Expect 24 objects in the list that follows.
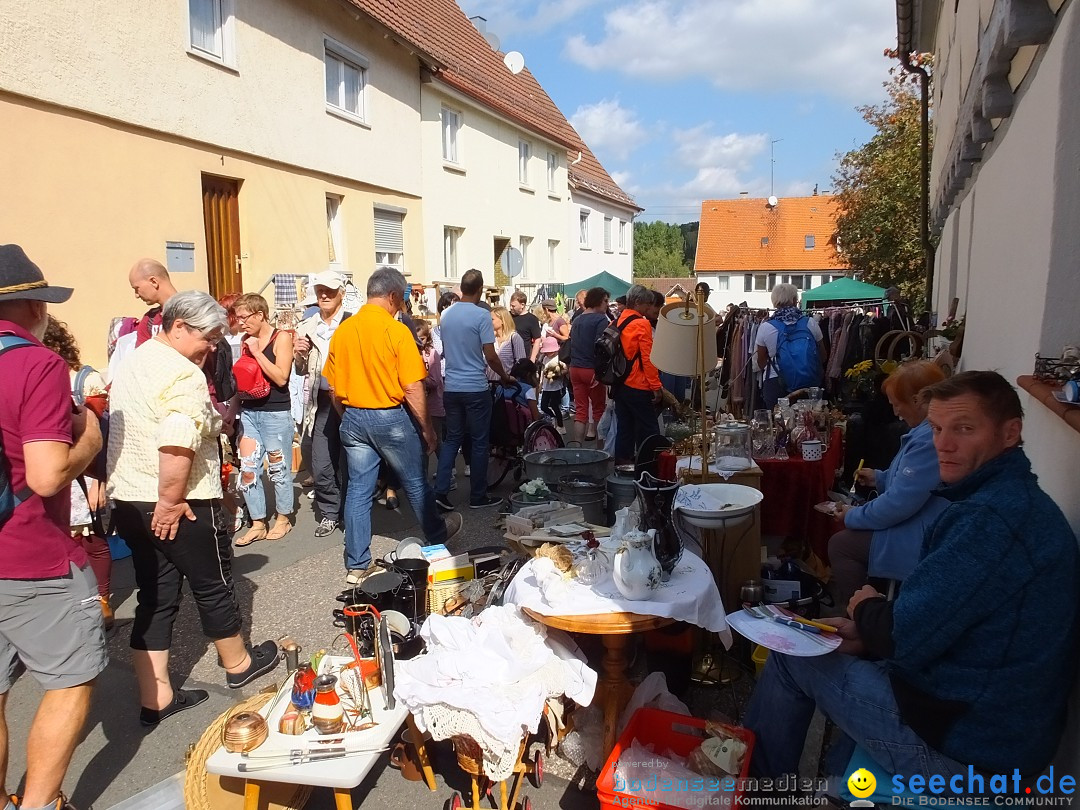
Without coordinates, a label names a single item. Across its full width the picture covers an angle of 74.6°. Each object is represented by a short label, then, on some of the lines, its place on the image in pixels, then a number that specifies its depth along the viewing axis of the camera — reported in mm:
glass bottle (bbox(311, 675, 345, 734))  2631
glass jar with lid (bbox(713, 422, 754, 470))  4918
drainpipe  11047
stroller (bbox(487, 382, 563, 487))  7242
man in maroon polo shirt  2316
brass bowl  2510
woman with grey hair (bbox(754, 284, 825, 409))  7648
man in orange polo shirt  4500
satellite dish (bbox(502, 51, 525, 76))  21422
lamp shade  4438
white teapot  2770
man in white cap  5828
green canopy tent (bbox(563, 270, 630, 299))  19078
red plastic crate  2691
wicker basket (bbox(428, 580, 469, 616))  3654
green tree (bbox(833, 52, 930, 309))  16234
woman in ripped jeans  5477
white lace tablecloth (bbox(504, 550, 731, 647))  2730
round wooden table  2666
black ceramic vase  2953
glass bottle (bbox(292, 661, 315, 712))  2717
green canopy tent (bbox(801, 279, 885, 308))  19109
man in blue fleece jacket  1885
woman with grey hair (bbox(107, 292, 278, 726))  3053
